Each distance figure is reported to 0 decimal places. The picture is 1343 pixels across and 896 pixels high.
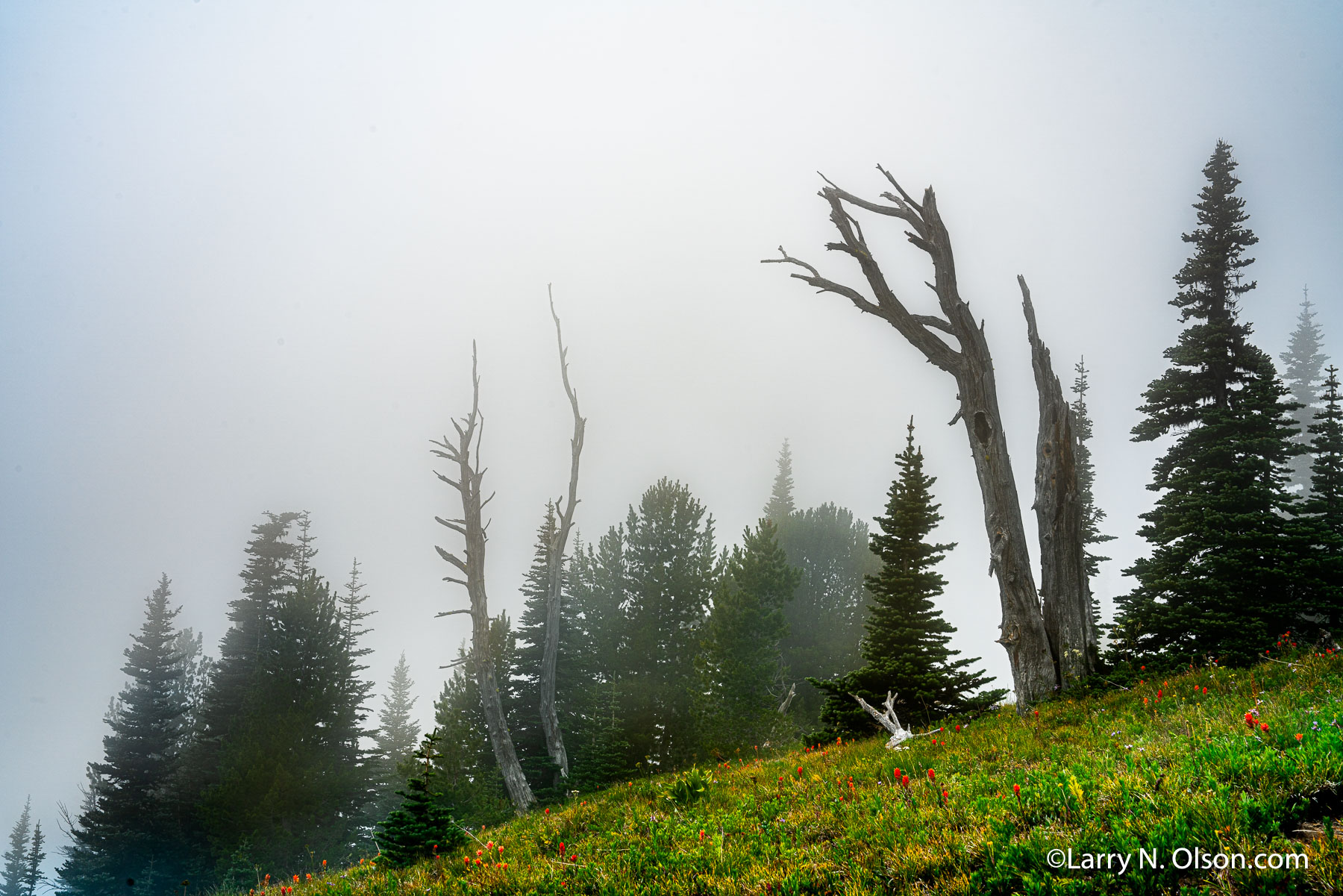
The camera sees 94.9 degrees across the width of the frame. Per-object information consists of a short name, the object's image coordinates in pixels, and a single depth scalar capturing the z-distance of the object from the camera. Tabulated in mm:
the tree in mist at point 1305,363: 42094
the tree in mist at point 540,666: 27219
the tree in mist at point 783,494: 51625
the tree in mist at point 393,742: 32750
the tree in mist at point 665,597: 28500
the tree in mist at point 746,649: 23281
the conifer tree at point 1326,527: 15578
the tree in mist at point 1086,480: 24047
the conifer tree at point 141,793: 29625
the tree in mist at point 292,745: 25734
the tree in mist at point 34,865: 40344
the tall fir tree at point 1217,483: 16031
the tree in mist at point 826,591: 38562
